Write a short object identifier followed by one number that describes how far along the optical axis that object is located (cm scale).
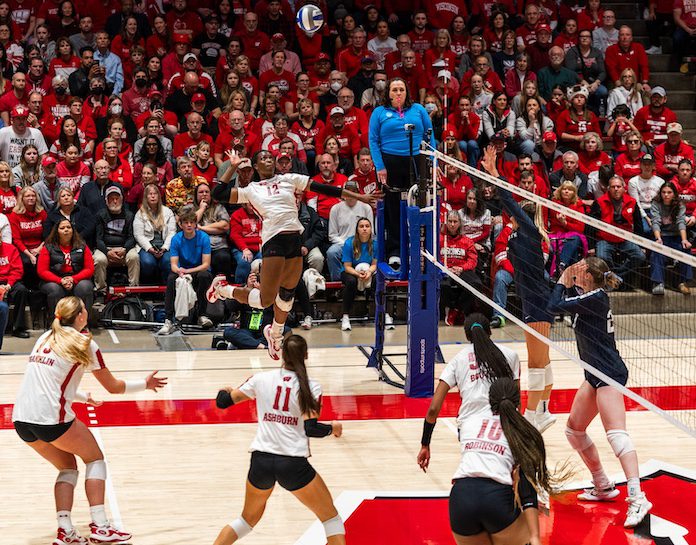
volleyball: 1573
